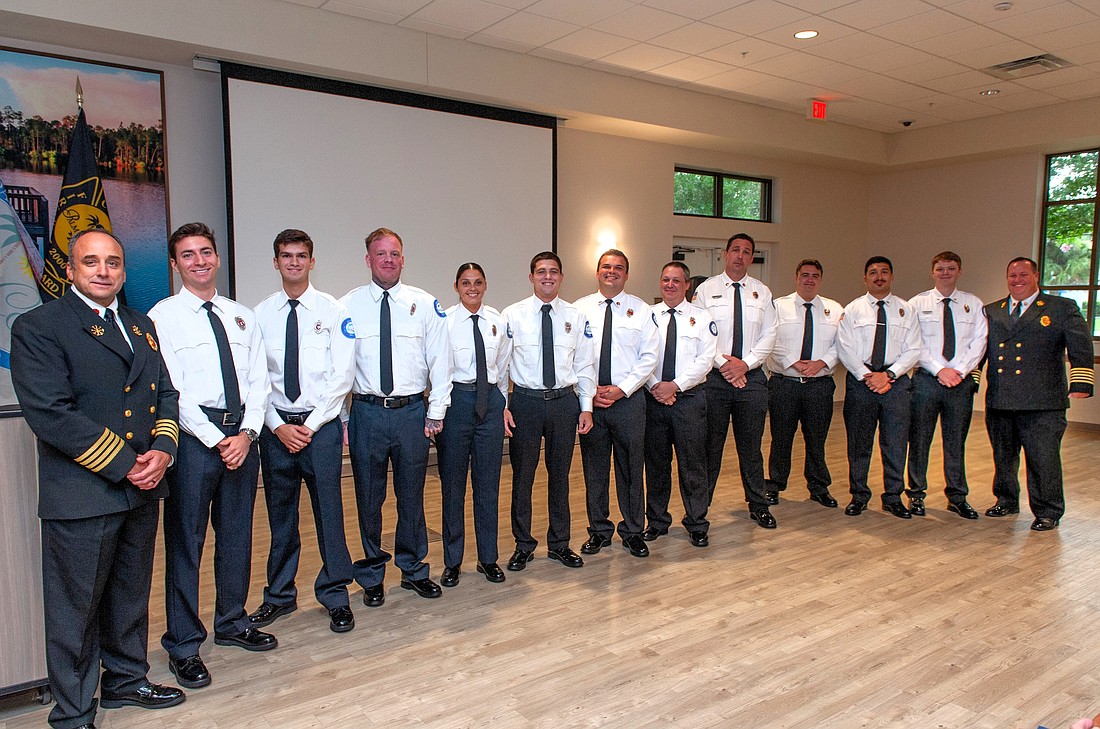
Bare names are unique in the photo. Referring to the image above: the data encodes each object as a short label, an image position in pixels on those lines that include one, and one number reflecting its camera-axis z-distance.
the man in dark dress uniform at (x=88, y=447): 2.47
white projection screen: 6.16
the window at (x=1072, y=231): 9.51
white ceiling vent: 7.30
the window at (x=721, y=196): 9.60
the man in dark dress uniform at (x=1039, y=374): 5.05
